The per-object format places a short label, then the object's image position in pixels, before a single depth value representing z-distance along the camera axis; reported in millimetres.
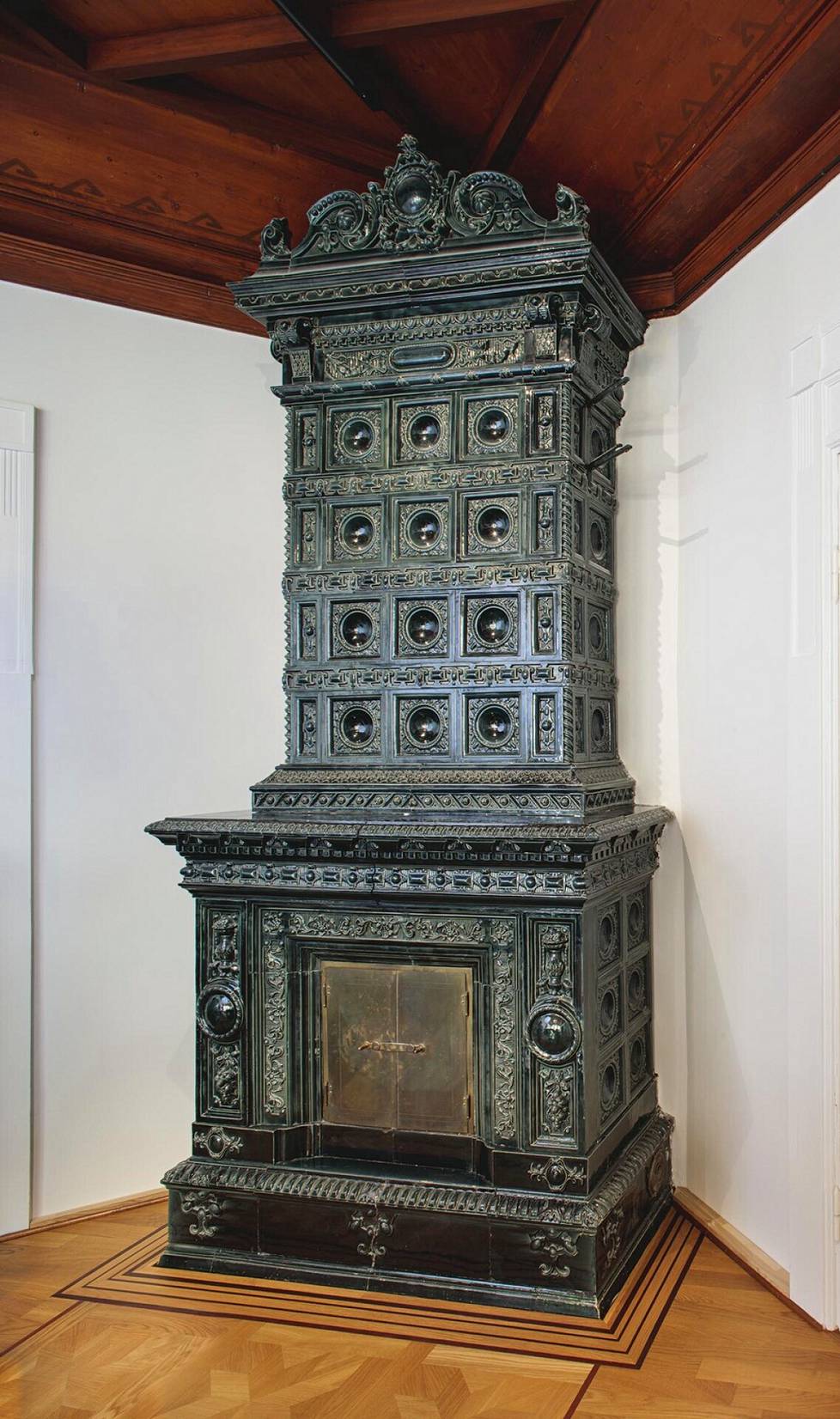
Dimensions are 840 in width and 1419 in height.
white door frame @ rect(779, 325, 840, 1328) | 2662
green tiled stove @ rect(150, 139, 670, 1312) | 2781
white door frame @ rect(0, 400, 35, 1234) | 3234
